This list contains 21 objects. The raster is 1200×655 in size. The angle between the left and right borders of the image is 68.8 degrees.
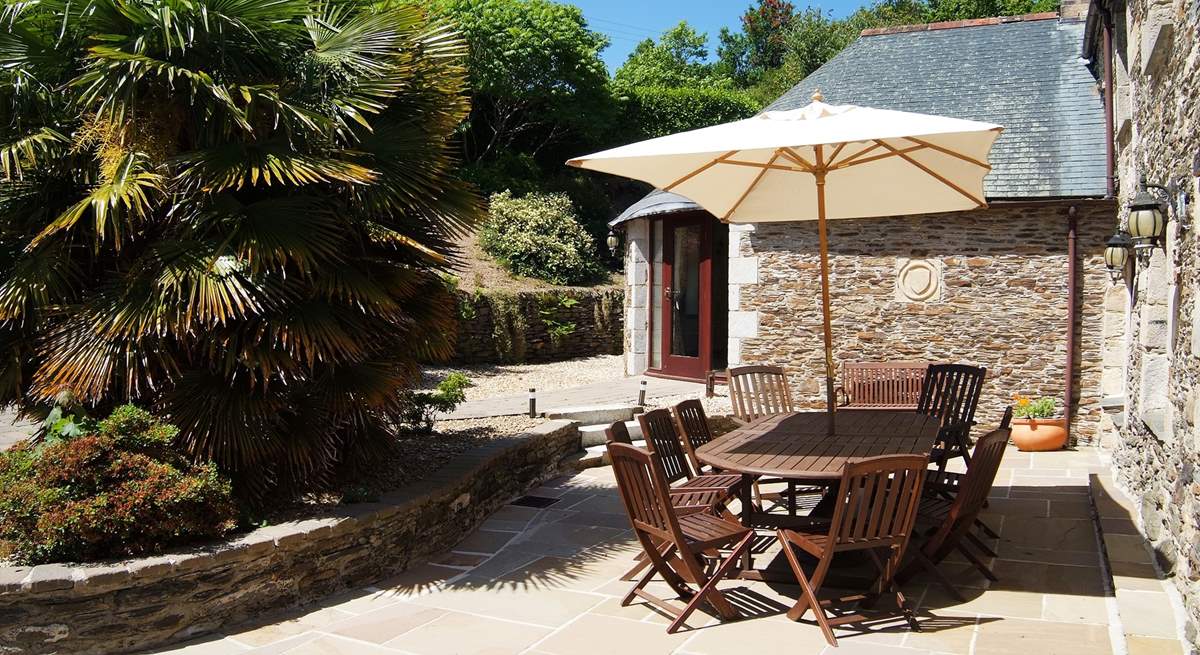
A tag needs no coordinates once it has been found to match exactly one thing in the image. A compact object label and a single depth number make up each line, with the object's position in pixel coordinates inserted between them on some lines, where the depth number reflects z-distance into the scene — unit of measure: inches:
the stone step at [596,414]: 336.2
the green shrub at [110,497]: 156.5
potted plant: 344.2
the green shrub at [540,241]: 668.1
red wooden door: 474.9
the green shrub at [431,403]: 271.4
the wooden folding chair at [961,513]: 163.9
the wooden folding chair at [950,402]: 238.4
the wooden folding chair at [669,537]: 155.5
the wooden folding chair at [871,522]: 148.2
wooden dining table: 165.9
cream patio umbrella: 166.6
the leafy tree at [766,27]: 1585.9
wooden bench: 283.0
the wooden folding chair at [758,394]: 256.4
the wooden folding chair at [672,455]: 197.5
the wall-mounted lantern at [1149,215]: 201.3
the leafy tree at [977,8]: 1144.9
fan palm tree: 177.9
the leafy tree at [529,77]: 829.2
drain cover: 264.8
